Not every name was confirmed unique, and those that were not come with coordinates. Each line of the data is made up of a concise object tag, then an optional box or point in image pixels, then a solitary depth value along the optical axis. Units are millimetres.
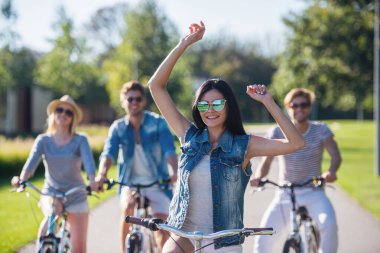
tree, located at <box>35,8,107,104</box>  38906
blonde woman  5625
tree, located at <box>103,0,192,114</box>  41281
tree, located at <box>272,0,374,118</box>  25891
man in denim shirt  6078
